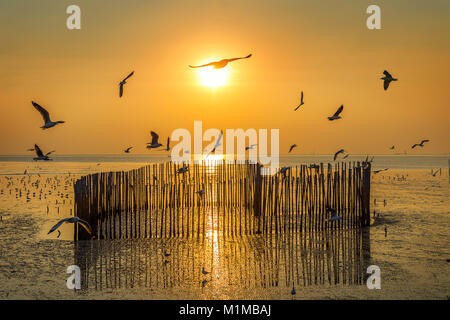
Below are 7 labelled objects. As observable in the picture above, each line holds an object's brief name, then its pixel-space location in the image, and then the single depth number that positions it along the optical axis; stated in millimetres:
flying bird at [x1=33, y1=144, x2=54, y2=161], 12102
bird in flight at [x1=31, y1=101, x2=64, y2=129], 10750
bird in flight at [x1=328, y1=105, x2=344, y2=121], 12896
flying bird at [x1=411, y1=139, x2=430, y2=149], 20297
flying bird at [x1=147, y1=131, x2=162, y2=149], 14945
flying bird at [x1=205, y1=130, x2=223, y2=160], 13669
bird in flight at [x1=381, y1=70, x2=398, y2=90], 12250
